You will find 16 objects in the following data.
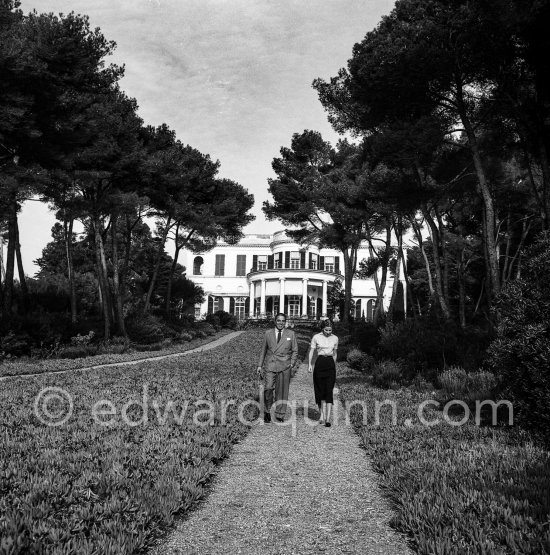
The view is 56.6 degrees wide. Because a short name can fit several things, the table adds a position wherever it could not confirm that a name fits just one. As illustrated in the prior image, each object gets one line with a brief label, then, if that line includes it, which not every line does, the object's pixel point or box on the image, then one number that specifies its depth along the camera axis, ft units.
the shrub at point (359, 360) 46.29
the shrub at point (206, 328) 110.98
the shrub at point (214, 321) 133.08
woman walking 24.85
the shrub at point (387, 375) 36.10
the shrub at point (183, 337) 90.81
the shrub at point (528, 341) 19.36
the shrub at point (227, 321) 143.70
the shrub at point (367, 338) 55.38
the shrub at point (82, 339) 62.44
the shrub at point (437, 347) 36.85
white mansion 166.81
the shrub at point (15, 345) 51.80
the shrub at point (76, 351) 58.03
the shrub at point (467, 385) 27.11
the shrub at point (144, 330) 78.28
